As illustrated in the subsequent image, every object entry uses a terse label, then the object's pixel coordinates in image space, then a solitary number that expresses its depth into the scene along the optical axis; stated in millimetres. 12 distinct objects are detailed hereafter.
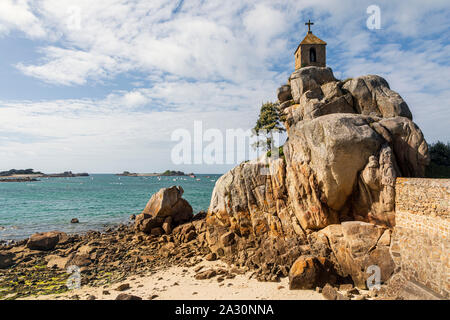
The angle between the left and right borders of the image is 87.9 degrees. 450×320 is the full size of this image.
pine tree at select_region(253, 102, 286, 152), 26156
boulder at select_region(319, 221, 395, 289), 13008
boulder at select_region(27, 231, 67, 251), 21781
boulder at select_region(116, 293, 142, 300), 12406
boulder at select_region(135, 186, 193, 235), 24062
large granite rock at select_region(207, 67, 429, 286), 14344
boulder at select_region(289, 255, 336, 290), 13164
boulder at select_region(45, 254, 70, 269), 18281
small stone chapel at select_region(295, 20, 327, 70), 25817
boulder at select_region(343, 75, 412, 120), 17734
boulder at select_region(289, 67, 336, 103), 22438
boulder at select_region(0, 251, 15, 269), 18188
